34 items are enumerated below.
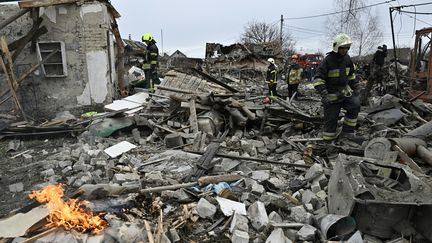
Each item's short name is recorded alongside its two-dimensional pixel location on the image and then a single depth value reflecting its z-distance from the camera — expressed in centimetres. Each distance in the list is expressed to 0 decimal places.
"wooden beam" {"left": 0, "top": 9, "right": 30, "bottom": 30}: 906
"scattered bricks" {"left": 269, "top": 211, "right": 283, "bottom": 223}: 399
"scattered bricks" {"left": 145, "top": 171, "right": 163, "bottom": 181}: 502
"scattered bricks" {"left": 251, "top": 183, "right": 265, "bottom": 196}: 460
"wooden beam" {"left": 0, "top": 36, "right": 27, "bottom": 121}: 893
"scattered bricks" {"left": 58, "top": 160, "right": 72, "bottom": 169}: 603
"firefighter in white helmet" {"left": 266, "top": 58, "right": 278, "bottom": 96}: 1255
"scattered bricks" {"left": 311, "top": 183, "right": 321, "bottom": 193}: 470
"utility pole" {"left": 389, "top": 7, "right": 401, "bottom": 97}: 938
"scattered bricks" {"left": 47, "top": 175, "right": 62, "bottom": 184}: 541
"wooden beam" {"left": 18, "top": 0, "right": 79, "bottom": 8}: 920
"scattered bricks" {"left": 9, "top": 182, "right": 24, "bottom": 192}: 531
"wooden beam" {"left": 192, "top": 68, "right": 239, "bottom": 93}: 1000
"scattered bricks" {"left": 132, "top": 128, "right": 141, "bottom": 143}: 763
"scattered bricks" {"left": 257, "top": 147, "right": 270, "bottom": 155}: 691
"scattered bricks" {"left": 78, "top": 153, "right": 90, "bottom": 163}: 610
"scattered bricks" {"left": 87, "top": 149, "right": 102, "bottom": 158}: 637
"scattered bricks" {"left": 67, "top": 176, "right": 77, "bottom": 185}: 527
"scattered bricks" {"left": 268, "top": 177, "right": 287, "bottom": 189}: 503
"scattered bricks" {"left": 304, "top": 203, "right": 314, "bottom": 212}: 426
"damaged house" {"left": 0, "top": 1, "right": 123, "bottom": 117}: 987
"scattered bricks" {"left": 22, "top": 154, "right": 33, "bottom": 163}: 664
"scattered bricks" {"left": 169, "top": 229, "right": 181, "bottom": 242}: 358
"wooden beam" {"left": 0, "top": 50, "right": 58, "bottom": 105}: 936
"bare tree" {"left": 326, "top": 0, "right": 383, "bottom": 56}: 3158
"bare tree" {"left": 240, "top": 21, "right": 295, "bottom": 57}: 4834
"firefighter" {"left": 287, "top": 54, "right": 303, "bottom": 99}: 1202
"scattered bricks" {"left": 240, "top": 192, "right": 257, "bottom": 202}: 445
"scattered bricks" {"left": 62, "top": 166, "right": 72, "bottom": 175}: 575
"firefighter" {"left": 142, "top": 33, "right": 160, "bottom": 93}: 1191
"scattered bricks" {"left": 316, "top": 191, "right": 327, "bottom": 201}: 451
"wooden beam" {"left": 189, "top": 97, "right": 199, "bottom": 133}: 762
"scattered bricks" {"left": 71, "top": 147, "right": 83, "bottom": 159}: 645
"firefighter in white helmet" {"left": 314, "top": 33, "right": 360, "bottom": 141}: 648
